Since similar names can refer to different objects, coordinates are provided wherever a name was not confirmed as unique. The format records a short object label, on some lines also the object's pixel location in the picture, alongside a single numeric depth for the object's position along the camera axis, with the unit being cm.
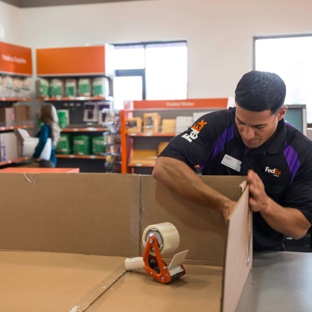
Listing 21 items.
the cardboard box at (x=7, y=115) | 696
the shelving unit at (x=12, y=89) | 691
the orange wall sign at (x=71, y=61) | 728
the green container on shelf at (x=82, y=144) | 757
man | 149
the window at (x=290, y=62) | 729
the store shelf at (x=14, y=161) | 683
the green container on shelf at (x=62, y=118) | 765
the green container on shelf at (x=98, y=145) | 743
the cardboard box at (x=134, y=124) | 536
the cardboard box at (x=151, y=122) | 529
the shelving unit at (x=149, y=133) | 534
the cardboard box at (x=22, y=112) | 734
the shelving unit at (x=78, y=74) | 731
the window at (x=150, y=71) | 779
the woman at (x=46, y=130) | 646
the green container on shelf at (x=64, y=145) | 762
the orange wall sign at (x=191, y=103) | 537
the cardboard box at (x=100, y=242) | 122
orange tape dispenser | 133
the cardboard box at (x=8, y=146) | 686
